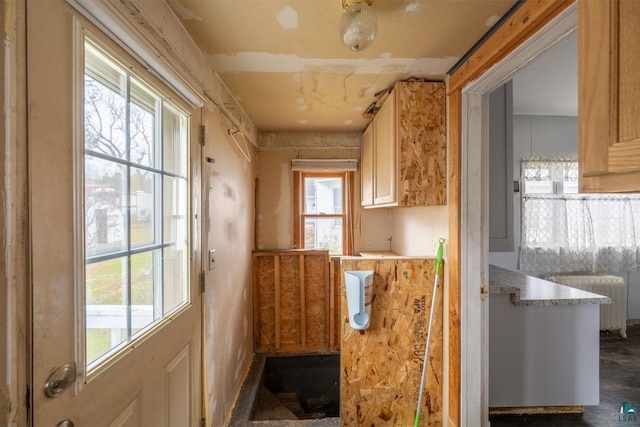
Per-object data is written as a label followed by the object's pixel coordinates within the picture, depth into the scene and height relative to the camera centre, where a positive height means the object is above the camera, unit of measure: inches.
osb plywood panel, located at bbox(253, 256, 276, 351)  119.2 -35.5
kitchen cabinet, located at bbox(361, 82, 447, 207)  71.8 +17.4
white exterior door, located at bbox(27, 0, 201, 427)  26.4 -2.6
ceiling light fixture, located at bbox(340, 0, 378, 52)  41.9 +28.6
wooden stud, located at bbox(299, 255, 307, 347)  117.9 -43.7
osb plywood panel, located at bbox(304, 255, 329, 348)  118.9 -38.2
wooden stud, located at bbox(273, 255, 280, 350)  117.5 -34.6
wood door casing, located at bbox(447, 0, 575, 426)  59.4 +1.8
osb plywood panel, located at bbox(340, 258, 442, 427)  75.7 -37.7
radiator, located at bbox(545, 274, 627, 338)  129.0 -37.7
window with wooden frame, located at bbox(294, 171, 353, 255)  129.3 +0.8
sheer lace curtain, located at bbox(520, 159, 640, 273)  135.3 -7.3
